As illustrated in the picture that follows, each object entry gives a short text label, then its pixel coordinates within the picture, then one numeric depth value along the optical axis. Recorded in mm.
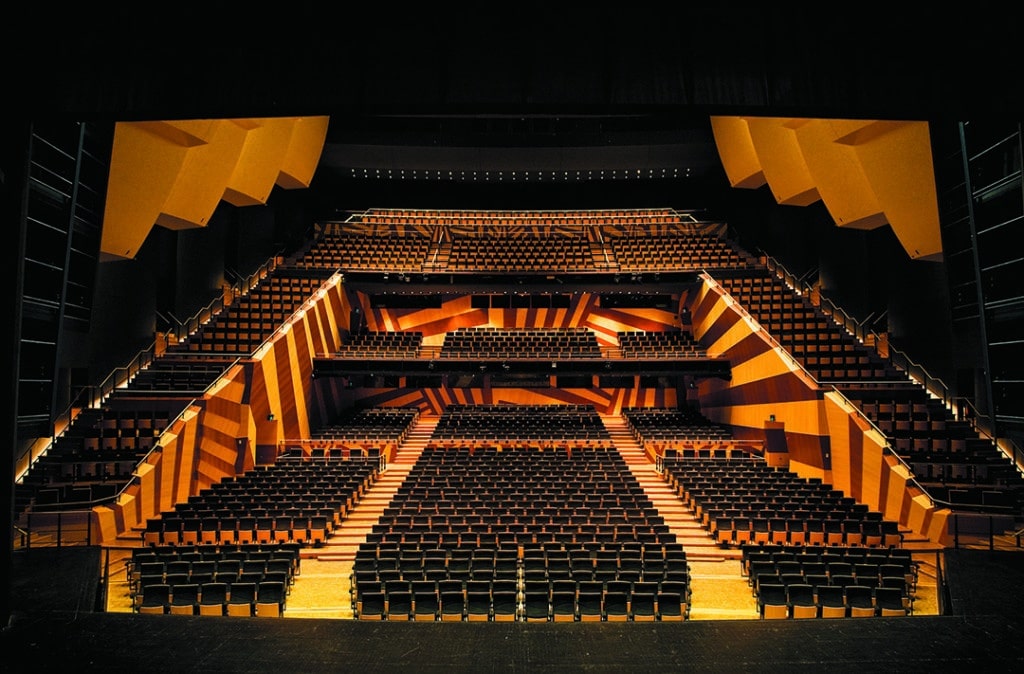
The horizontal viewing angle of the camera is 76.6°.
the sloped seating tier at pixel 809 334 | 17125
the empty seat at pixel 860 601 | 7059
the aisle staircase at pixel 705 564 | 7918
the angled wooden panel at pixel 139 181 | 13656
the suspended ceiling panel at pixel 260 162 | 18938
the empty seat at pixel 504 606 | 6855
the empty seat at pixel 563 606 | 6816
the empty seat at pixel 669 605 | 6902
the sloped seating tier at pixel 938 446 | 11992
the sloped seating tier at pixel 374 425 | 19203
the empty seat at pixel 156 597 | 7012
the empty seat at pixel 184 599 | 6980
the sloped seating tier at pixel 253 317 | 18516
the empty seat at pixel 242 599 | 7008
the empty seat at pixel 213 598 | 6965
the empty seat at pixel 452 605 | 6809
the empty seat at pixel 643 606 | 6840
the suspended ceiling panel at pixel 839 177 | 15594
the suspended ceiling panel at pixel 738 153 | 21172
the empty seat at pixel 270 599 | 7117
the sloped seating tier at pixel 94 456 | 11188
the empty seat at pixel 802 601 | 7089
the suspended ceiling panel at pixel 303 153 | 21656
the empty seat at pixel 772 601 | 7223
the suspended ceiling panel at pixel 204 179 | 15875
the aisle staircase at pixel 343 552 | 8135
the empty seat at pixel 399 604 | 6828
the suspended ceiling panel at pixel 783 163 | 18734
